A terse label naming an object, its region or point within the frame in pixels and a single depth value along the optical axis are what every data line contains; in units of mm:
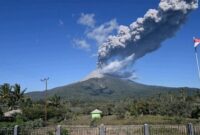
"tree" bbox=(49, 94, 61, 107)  79612
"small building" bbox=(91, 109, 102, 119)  69675
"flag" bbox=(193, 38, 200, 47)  24562
